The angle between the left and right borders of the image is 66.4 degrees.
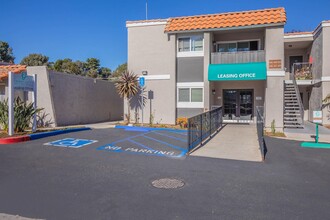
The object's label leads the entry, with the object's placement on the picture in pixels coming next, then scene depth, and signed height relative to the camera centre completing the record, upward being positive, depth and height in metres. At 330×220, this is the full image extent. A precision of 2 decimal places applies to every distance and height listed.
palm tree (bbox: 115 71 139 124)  18.59 +1.71
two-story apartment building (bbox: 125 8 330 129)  16.88 +3.10
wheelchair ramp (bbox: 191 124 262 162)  9.27 -1.65
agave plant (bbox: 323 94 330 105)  18.30 +0.63
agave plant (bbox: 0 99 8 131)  13.24 -0.50
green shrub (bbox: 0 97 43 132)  12.95 -0.43
